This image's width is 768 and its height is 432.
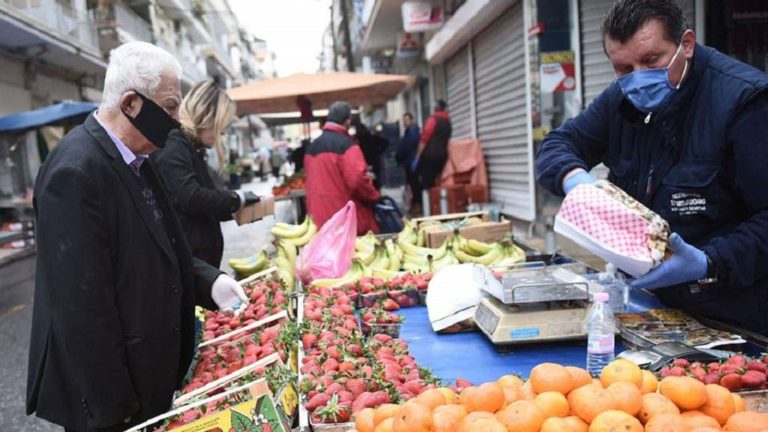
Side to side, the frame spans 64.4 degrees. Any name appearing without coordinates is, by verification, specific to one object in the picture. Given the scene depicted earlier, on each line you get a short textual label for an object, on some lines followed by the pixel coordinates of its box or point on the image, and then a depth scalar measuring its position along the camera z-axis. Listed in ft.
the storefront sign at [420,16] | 43.27
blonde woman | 12.04
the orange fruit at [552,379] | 5.24
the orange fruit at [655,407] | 4.69
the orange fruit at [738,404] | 5.21
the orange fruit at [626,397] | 4.72
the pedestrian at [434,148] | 36.52
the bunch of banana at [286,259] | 16.06
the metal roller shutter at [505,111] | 29.73
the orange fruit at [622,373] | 5.21
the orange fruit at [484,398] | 5.22
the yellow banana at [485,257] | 14.74
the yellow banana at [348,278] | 13.37
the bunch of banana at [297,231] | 20.14
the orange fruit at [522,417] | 4.71
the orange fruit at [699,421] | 4.59
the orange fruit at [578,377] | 5.33
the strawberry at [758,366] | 6.43
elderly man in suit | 6.66
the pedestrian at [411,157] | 43.06
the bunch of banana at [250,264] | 17.38
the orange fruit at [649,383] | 5.30
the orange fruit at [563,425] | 4.56
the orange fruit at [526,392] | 5.33
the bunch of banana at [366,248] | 15.57
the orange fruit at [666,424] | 4.39
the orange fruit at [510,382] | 5.60
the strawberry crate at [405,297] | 11.77
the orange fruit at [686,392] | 4.97
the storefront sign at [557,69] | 24.68
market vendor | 6.75
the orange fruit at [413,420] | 4.96
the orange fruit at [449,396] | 5.65
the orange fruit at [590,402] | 4.73
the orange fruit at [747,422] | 4.56
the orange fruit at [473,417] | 4.75
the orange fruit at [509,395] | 5.36
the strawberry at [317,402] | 6.55
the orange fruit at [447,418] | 4.92
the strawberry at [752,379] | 6.21
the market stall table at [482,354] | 8.02
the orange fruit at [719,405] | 4.97
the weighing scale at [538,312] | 8.41
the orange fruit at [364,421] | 5.53
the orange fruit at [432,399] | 5.41
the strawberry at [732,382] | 6.19
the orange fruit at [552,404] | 4.86
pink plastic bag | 14.52
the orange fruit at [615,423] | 4.38
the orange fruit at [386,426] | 5.19
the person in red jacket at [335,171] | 21.13
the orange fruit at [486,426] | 4.56
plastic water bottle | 7.10
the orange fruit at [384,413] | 5.44
